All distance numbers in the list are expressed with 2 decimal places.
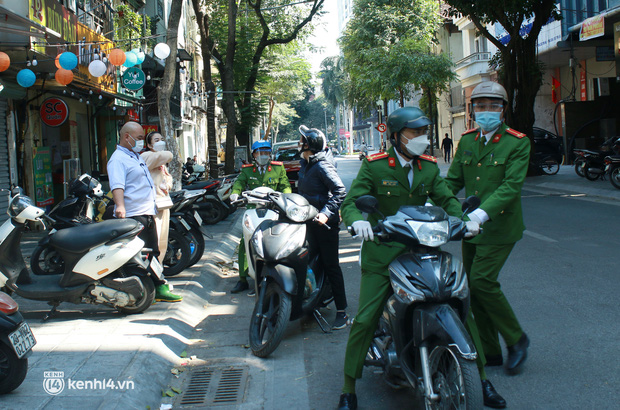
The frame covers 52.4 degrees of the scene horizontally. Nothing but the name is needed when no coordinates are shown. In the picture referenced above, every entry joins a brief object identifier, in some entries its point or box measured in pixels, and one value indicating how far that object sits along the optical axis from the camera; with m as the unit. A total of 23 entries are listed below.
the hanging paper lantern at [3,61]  9.27
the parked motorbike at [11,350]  3.76
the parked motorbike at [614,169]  14.45
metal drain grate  3.99
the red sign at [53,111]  13.05
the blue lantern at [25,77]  10.45
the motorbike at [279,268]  4.77
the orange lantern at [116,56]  12.01
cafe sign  15.09
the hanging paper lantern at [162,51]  11.15
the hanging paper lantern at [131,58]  13.07
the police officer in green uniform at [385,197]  3.50
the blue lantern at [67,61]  10.33
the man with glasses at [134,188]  5.96
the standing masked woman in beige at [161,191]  7.01
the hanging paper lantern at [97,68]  11.32
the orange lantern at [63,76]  11.07
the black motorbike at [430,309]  2.93
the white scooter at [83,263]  5.59
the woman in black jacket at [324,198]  5.42
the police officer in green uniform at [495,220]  4.01
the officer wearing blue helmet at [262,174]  6.72
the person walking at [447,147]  38.19
